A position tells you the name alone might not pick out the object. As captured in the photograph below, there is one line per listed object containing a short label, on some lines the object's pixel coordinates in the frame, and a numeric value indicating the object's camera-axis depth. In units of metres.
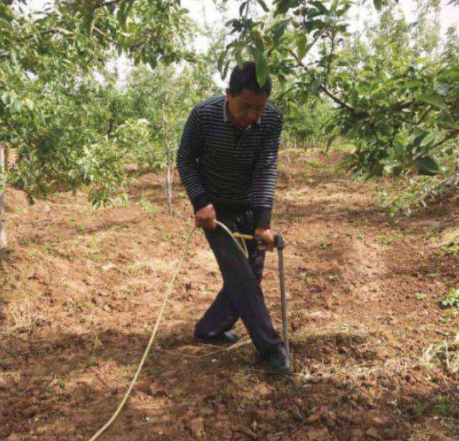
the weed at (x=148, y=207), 8.08
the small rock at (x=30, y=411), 2.33
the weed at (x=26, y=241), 5.63
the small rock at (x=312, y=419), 2.16
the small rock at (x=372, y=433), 2.06
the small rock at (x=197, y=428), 2.08
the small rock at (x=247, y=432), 2.09
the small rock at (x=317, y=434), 2.06
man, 2.40
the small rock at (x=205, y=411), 2.25
